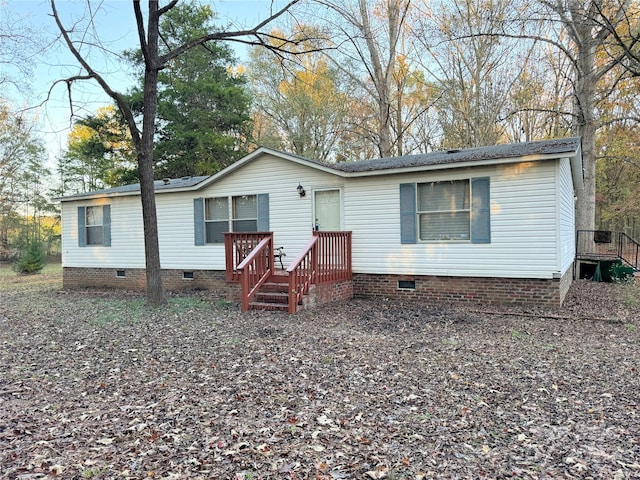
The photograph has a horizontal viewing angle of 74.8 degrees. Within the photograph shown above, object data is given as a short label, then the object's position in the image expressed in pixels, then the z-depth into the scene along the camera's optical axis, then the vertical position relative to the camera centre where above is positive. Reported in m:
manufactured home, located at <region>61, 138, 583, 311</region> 7.67 +0.14
